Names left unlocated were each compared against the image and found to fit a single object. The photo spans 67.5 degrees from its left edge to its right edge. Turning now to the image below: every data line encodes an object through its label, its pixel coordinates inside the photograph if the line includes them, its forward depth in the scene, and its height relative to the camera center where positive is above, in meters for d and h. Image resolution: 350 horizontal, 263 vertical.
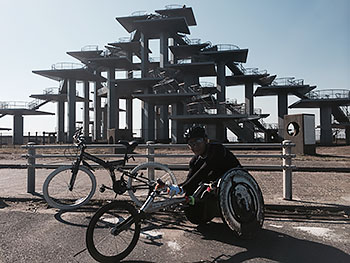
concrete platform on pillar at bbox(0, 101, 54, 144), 49.44 +3.95
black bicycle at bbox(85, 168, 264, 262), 2.93 -1.02
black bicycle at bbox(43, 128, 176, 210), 4.89 -0.86
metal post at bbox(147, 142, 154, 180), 5.62 -0.43
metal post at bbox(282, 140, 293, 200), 5.21 -0.78
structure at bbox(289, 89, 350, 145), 39.50 +3.54
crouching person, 3.71 -0.51
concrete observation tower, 33.94 +7.97
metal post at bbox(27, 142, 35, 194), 5.89 -0.84
